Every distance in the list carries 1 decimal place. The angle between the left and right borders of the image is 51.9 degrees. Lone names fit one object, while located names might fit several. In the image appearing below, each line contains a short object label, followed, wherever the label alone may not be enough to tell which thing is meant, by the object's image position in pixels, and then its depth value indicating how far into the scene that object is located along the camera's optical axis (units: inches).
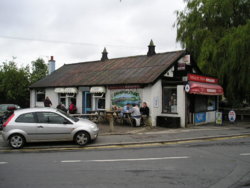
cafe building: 612.7
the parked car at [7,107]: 786.9
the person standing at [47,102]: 724.0
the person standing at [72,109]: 735.7
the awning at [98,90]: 696.6
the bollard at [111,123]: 521.0
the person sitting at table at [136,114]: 591.5
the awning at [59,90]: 802.7
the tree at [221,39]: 707.4
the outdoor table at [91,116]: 654.2
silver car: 389.4
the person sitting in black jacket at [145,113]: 605.6
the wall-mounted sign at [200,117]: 652.7
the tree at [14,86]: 1059.9
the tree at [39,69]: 1183.3
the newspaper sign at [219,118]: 645.9
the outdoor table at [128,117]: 598.5
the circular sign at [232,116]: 663.8
